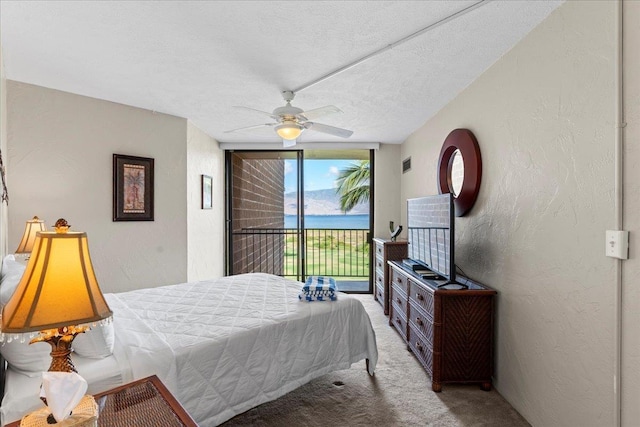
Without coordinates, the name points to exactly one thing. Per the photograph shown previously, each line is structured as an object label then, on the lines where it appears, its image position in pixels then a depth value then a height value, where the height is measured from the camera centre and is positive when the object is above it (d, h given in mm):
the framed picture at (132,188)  3428 +247
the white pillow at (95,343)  1550 -633
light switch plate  1383 -129
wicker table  1138 -728
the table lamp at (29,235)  2344 -179
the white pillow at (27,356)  1424 -638
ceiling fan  2457 +719
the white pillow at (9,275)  1445 -348
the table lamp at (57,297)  877 -239
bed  1558 -742
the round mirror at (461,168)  2639 +402
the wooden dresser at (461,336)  2359 -888
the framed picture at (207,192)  4461 +276
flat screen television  2453 -185
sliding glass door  5375 -32
